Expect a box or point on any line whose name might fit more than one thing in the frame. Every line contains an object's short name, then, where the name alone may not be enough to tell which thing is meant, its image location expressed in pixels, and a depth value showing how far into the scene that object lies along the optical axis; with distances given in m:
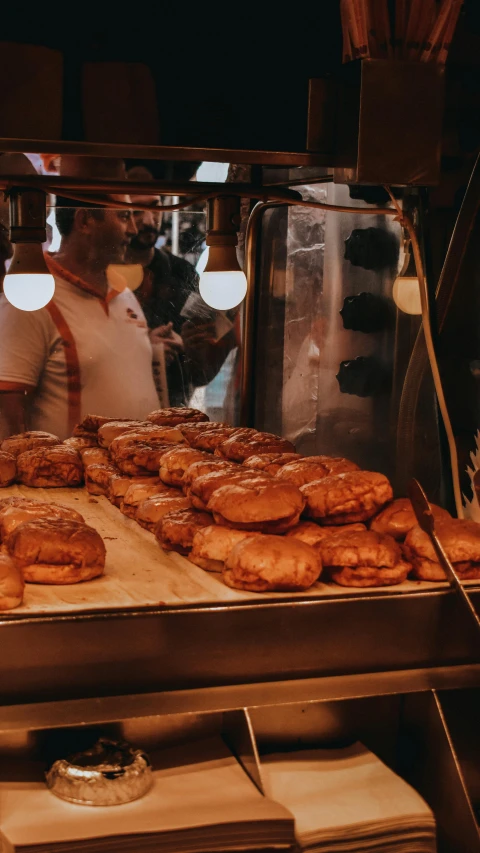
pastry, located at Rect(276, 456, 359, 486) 2.83
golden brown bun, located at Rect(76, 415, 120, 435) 4.21
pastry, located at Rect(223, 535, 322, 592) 2.24
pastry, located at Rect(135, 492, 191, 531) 2.93
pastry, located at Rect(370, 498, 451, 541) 2.57
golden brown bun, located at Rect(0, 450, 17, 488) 3.68
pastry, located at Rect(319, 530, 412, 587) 2.34
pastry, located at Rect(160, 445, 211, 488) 3.15
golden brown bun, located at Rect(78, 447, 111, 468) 3.76
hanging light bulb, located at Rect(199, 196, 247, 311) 3.02
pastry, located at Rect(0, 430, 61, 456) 3.95
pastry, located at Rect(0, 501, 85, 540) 2.59
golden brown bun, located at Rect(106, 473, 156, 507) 3.34
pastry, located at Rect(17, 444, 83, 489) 3.73
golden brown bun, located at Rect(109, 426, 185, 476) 3.35
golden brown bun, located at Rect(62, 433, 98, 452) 4.05
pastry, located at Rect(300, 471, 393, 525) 2.58
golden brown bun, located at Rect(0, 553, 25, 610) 2.05
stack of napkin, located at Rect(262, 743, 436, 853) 2.18
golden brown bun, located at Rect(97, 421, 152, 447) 3.88
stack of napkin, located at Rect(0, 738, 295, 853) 1.95
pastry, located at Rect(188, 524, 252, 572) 2.44
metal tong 2.33
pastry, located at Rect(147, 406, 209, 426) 4.25
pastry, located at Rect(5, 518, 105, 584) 2.30
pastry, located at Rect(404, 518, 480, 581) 2.43
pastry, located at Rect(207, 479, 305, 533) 2.46
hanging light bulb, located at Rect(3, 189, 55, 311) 2.73
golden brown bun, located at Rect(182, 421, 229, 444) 3.84
